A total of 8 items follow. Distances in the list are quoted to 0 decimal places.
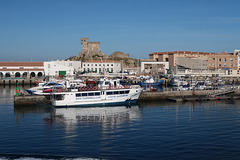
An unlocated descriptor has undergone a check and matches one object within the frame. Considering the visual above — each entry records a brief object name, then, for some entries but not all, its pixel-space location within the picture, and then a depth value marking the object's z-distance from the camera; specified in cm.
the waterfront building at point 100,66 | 11838
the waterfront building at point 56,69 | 10425
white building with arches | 10462
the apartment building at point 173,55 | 12371
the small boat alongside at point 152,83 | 8233
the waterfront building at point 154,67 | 11912
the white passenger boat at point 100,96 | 4316
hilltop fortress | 15512
